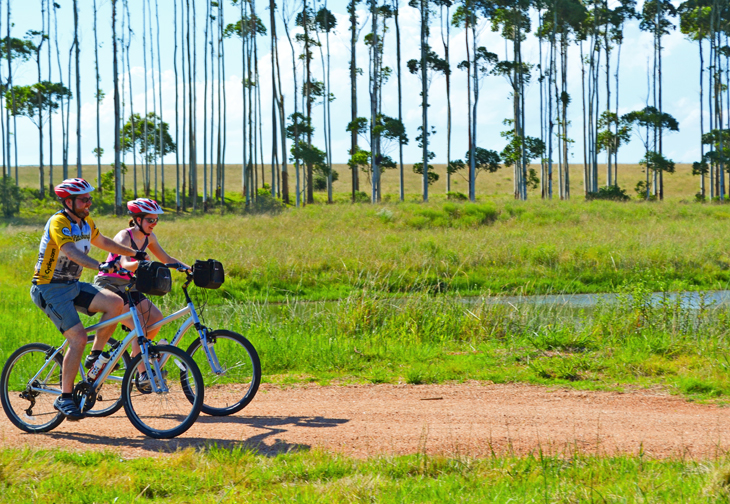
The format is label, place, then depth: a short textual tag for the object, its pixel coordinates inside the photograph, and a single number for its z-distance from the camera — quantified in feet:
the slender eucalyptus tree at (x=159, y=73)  171.51
